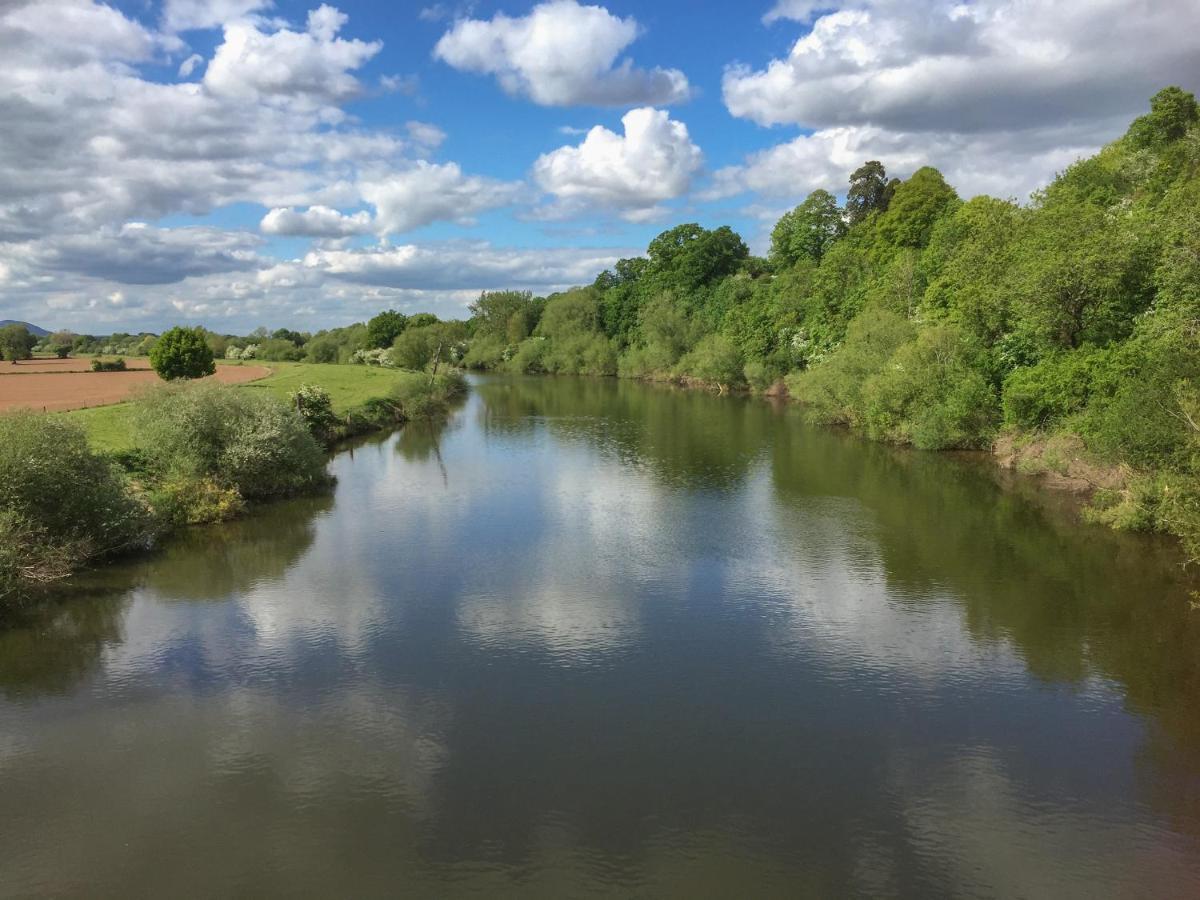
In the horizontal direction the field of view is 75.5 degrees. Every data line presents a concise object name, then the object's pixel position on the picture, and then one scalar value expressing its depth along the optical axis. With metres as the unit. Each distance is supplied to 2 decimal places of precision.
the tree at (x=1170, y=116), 53.56
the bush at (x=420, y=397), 63.88
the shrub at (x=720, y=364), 80.81
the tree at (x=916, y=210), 69.67
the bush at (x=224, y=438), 30.31
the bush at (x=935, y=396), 41.69
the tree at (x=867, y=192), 88.56
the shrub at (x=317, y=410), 46.25
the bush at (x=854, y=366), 50.81
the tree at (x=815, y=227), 89.75
